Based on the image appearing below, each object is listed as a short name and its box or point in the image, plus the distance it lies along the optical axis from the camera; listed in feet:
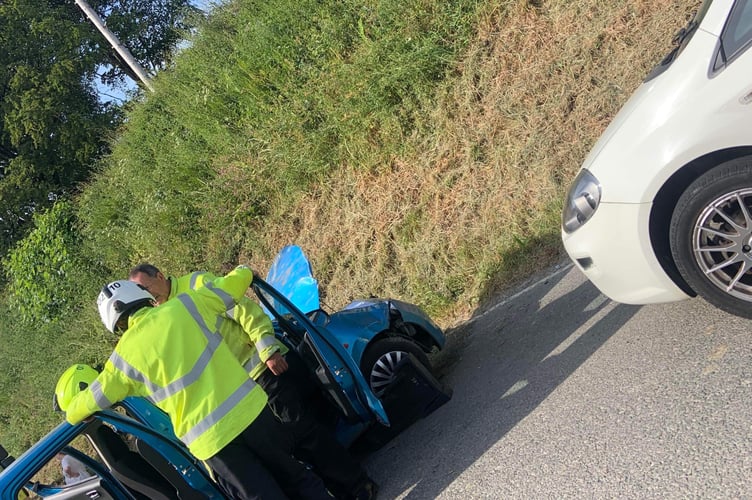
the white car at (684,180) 11.23
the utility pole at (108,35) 57.47
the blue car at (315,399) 12.60
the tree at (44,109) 61.31
